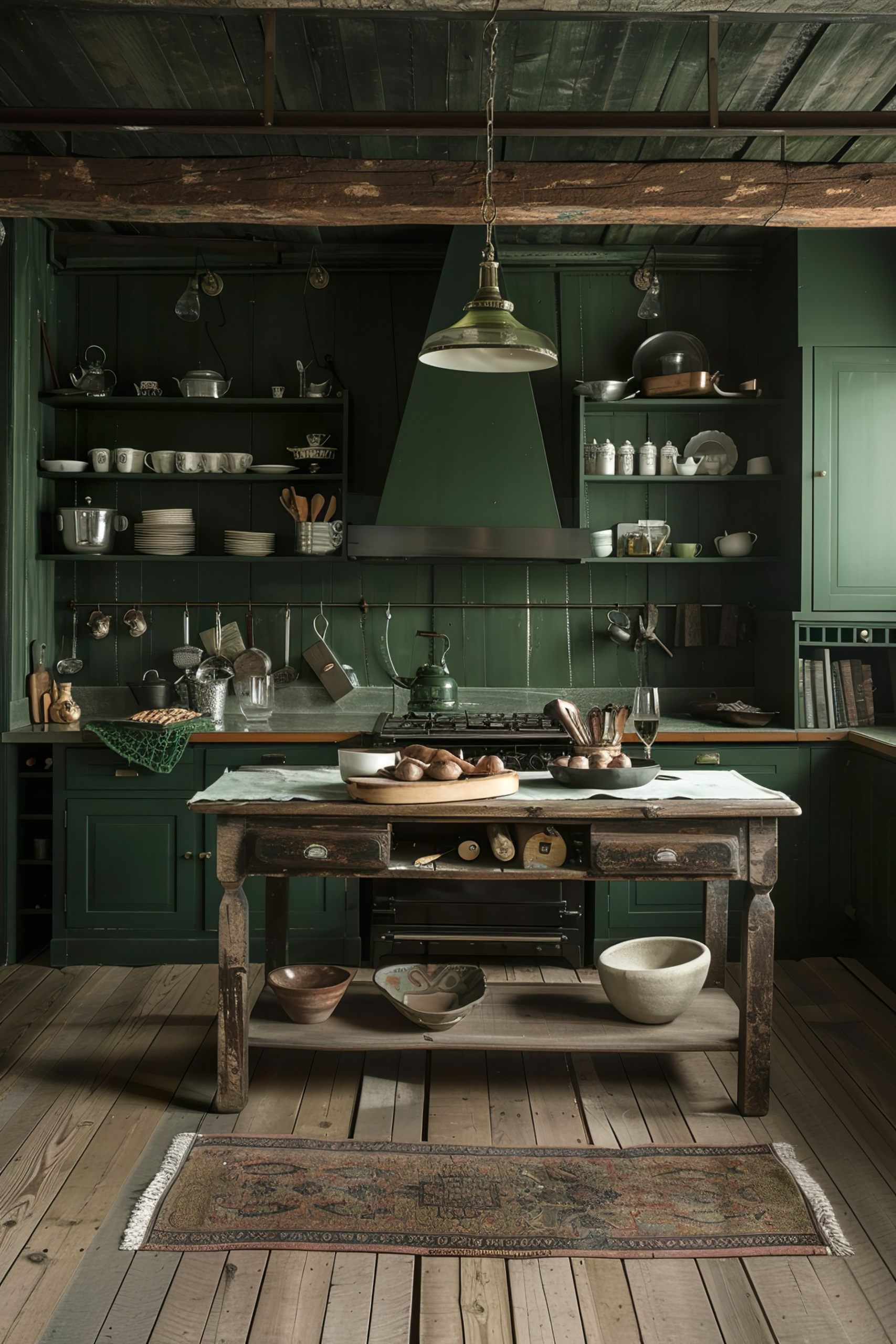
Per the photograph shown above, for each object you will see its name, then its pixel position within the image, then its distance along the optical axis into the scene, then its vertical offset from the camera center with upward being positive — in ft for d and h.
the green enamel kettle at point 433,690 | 15.19 -0.32
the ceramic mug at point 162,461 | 15.75 +3.06
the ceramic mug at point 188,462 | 15.76 +3.06
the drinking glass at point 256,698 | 15.81 -0.44
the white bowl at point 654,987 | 9.66 -2.91
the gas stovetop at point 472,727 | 13.58 -0.78
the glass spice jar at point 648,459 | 15.85 +3.12
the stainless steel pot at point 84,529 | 15.47 +2.03
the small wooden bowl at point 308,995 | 9.93 -3.07
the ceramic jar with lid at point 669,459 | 15.81 +3.11
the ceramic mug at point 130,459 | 15.65 +3.08
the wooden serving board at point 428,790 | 9.16 -1.05
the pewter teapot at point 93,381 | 15.56 +4.20
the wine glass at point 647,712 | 9.32 -0.39
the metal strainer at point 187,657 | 16.33 +0.17
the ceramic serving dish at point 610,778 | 9.71 -1.00
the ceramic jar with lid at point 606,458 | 15.84 +3.12
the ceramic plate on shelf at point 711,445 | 16.37 +3.43
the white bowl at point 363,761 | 9.71 -0.85
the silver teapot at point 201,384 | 15.70 +4.20
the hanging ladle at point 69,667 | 16.06 +0.02
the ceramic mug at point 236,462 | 15.85 +3.07
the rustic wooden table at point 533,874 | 9.21 -1.75
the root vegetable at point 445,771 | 9.36 -0.90
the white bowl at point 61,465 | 15.46 +2.95
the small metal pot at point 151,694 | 15.55 -0.37
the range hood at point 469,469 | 15.03 +2.81
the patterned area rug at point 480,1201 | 7.70 -4.10
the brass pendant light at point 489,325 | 9.09 +2.97
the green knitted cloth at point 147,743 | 13.62 -0.96
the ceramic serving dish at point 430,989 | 9.75 -3.07
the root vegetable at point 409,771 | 9.34 -0.90
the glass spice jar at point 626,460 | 15.83 +3.12
